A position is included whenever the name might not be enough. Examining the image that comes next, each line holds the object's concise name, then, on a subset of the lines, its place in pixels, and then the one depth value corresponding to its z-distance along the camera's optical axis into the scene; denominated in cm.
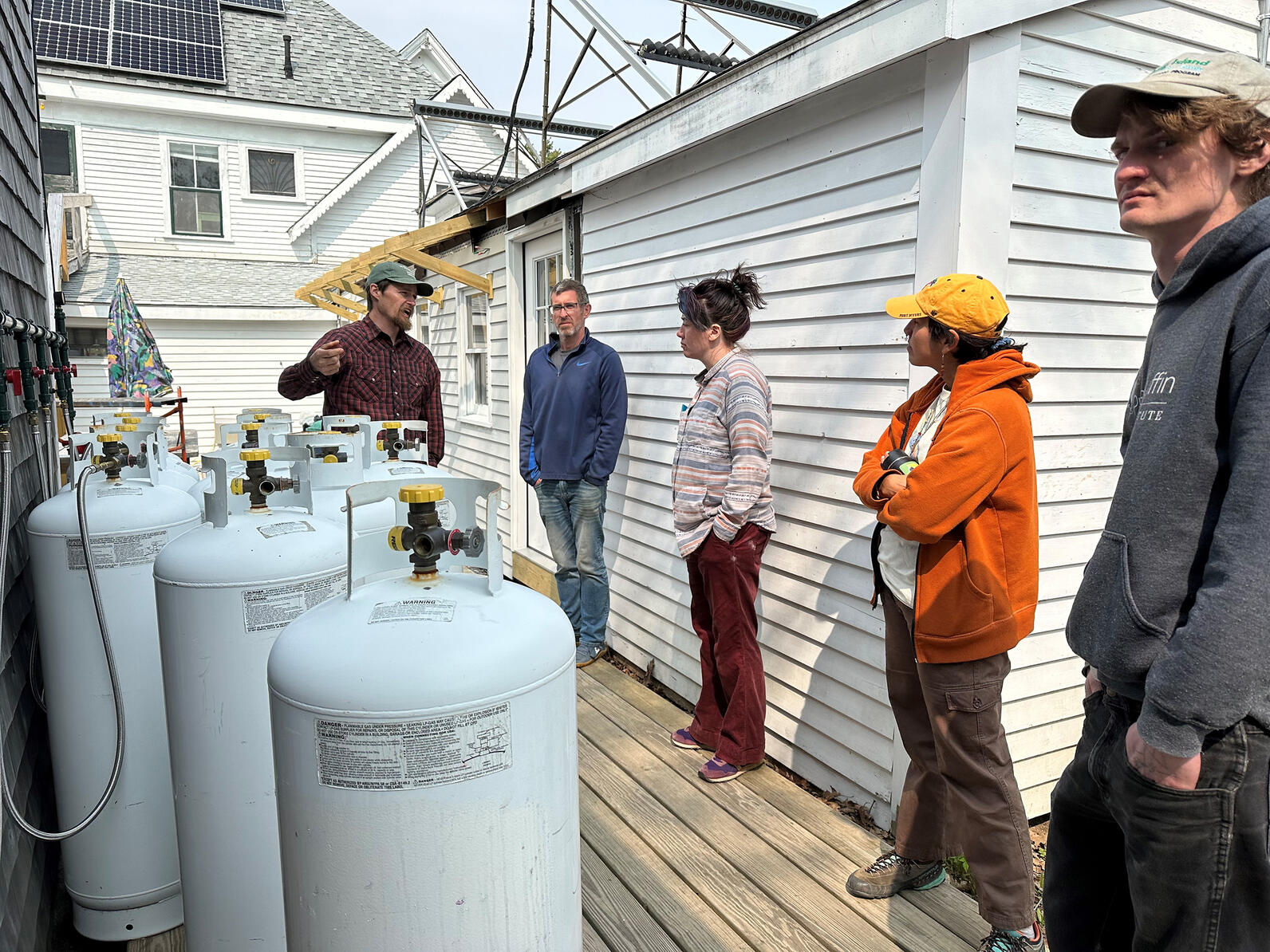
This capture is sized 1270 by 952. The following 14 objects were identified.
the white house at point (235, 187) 1391
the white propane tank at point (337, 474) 275
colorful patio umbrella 939
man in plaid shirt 445
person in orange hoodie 228
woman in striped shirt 335
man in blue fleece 479
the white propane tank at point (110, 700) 261
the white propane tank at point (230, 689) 212
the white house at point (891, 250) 281
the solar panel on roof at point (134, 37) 1412
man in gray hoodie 128
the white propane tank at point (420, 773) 139
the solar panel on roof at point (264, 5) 1692
